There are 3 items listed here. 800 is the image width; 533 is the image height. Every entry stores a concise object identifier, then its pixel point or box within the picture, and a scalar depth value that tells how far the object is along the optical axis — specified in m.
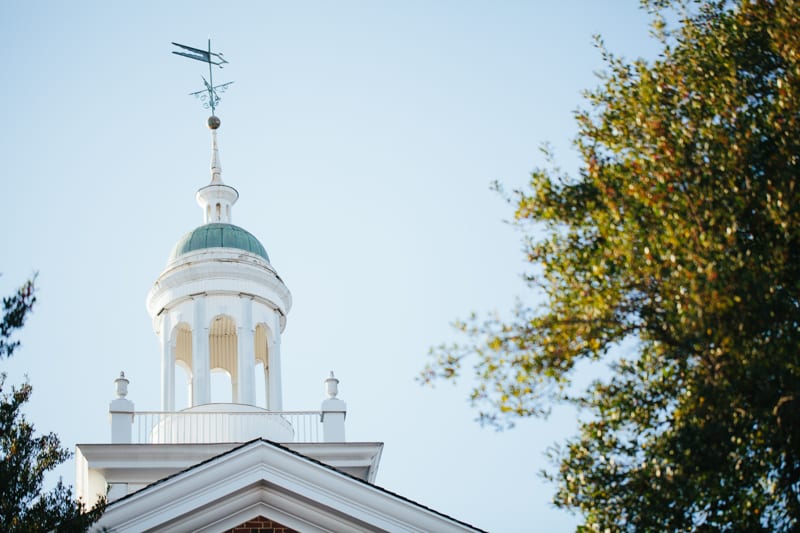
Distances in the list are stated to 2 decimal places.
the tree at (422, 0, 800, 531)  12.58
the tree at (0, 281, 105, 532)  14.34
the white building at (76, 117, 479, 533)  19.08
